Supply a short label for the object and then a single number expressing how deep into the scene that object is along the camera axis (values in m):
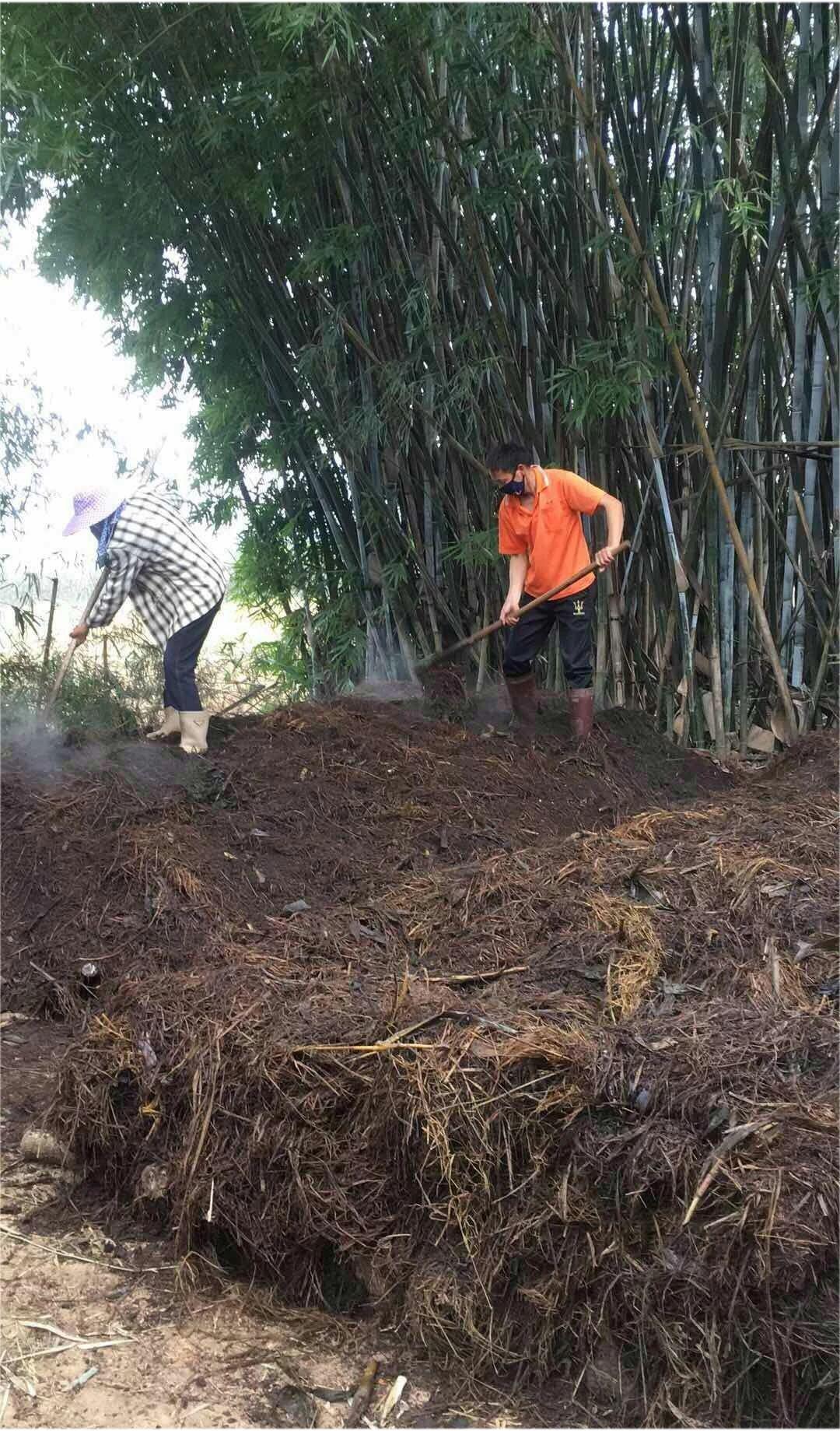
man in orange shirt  4.83
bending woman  4.62
